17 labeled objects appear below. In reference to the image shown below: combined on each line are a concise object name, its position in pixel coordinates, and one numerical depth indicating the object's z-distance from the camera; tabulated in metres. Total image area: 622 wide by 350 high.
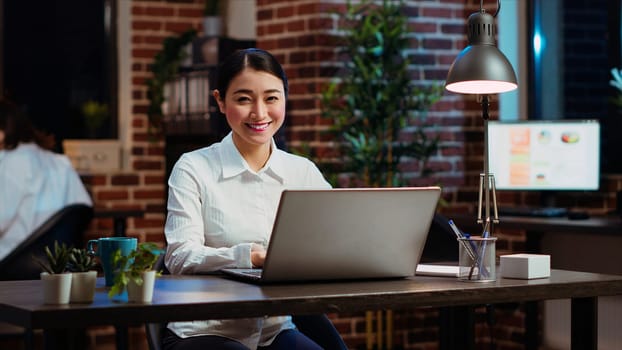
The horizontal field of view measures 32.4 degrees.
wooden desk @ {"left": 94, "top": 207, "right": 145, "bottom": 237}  5.14
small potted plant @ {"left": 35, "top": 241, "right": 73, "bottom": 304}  1.91
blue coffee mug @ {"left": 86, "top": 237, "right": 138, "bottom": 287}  2.16
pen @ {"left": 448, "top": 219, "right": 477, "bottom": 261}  2.31
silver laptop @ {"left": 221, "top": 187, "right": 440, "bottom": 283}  2.13
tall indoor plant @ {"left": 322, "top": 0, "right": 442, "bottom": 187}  4.71
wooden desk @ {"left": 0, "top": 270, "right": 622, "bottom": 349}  1.88
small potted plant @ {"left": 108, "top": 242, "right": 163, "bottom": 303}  1.95
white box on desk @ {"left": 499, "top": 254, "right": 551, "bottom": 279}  2.39
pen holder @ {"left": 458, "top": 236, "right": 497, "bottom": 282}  2.31
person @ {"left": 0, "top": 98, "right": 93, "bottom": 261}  4.91
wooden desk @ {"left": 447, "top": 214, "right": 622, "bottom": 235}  3.95
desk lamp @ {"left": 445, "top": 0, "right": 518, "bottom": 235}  2.44
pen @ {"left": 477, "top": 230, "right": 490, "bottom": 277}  2.30
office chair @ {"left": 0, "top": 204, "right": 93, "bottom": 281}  4.51
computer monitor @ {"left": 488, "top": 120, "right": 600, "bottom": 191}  4.54
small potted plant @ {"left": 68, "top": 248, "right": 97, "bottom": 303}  1.94
